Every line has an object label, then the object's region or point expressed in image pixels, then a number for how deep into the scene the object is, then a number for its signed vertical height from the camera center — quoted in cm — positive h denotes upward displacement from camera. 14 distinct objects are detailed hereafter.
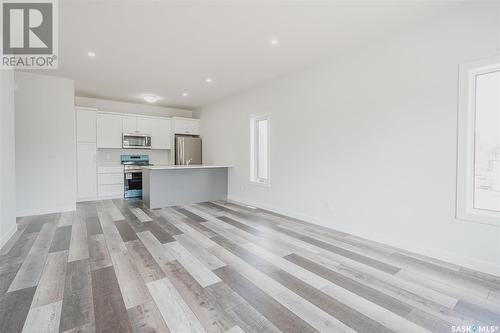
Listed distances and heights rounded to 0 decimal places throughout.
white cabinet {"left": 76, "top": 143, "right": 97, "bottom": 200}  562 -21
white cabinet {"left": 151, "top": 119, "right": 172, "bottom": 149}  691 +88
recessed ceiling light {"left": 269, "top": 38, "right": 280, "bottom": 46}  310 +167
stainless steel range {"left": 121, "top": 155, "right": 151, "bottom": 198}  625 -37
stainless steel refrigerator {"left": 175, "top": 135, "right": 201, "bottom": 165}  702 +39
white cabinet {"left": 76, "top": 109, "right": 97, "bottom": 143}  563 +93
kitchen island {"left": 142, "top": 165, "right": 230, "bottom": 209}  498 -52
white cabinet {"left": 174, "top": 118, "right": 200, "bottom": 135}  714 +116
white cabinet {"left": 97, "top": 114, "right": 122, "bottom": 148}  598 +85
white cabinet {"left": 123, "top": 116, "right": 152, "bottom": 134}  640 +109
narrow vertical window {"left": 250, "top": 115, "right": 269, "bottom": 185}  526 +30
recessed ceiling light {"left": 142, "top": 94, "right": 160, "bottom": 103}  553 +158
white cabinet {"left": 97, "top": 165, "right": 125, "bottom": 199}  595 -51
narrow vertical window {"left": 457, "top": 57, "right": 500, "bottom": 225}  235 +21
